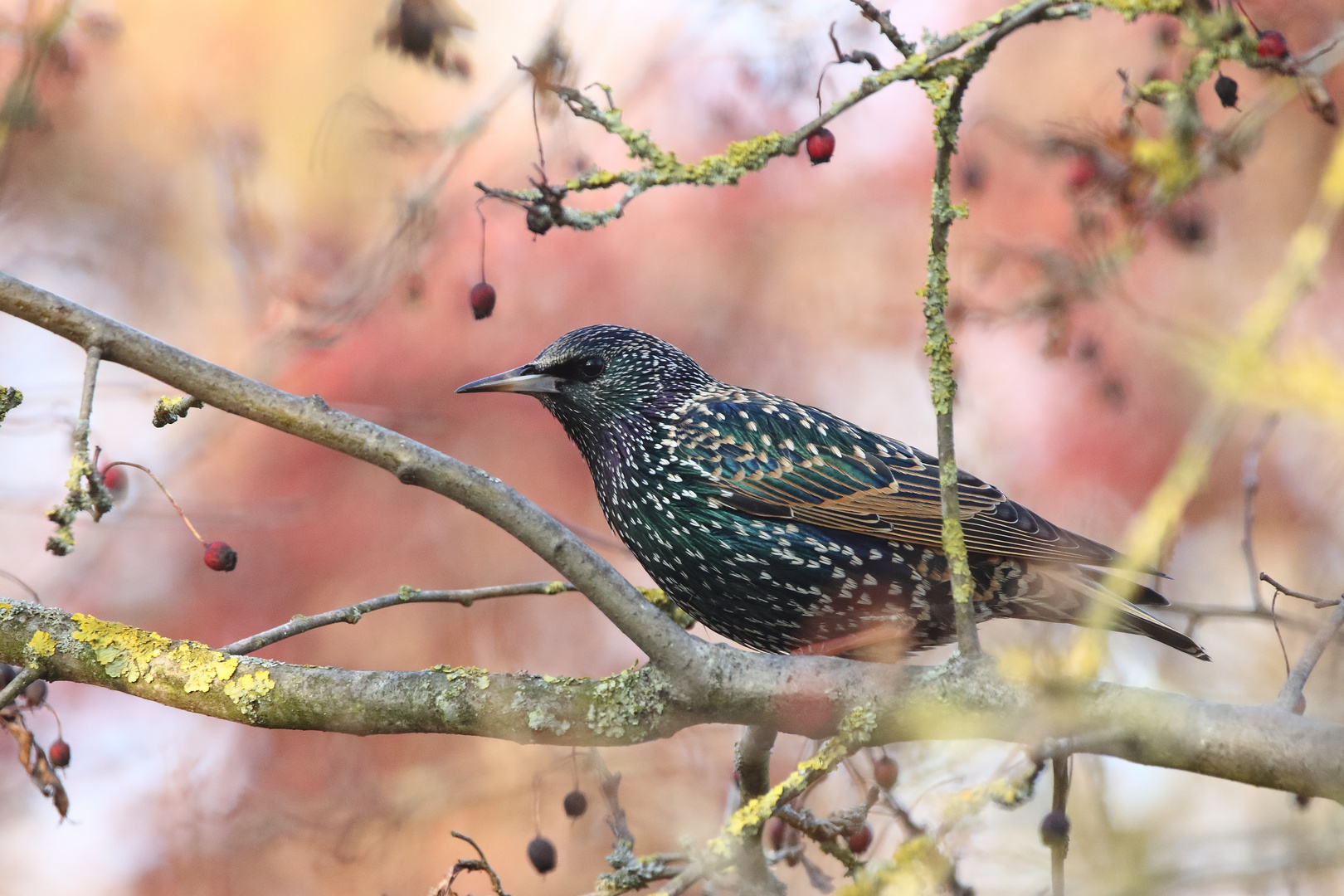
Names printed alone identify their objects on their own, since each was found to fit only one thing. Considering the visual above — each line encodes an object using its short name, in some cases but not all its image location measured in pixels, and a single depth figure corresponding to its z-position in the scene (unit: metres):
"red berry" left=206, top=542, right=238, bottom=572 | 5.11
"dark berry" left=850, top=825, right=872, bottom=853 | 6.06
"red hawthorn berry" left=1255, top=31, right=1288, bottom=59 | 4.50
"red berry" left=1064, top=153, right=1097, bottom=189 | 6.35
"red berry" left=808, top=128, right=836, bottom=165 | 5.21
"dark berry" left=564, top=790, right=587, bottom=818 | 6.08
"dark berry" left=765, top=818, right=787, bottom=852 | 6.56
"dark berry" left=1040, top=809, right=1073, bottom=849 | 4.25
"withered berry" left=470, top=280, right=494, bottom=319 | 5.98
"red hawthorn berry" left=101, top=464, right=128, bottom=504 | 7.15
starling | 6.40
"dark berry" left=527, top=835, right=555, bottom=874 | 5.85
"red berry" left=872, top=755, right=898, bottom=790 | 5.47
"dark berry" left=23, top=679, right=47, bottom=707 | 5.16
